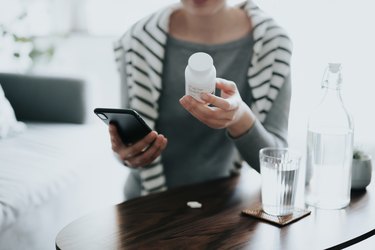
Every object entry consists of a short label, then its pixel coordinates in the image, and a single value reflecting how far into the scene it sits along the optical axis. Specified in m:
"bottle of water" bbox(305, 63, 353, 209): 0.86
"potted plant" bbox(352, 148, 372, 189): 0.93
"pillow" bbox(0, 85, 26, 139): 1.73
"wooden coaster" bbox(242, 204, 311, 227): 0.78
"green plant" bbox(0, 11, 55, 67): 2.17
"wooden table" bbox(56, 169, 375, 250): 0.72
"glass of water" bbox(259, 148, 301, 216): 0.79
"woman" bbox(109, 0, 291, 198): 1.12
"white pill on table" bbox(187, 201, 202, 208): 0.86
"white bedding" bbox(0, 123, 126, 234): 1.33
